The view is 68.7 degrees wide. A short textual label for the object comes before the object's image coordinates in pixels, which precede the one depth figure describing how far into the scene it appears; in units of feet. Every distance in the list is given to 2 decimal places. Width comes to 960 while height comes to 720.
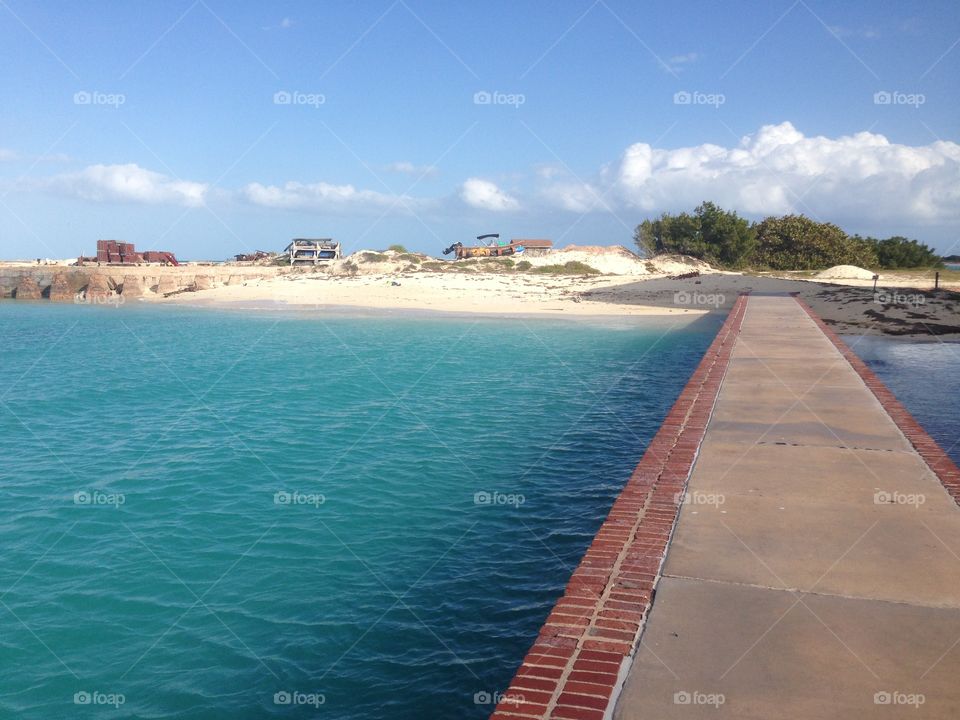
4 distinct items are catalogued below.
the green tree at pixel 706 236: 194.49
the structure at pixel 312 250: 218.59
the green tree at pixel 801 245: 189.47
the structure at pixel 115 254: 231.91
